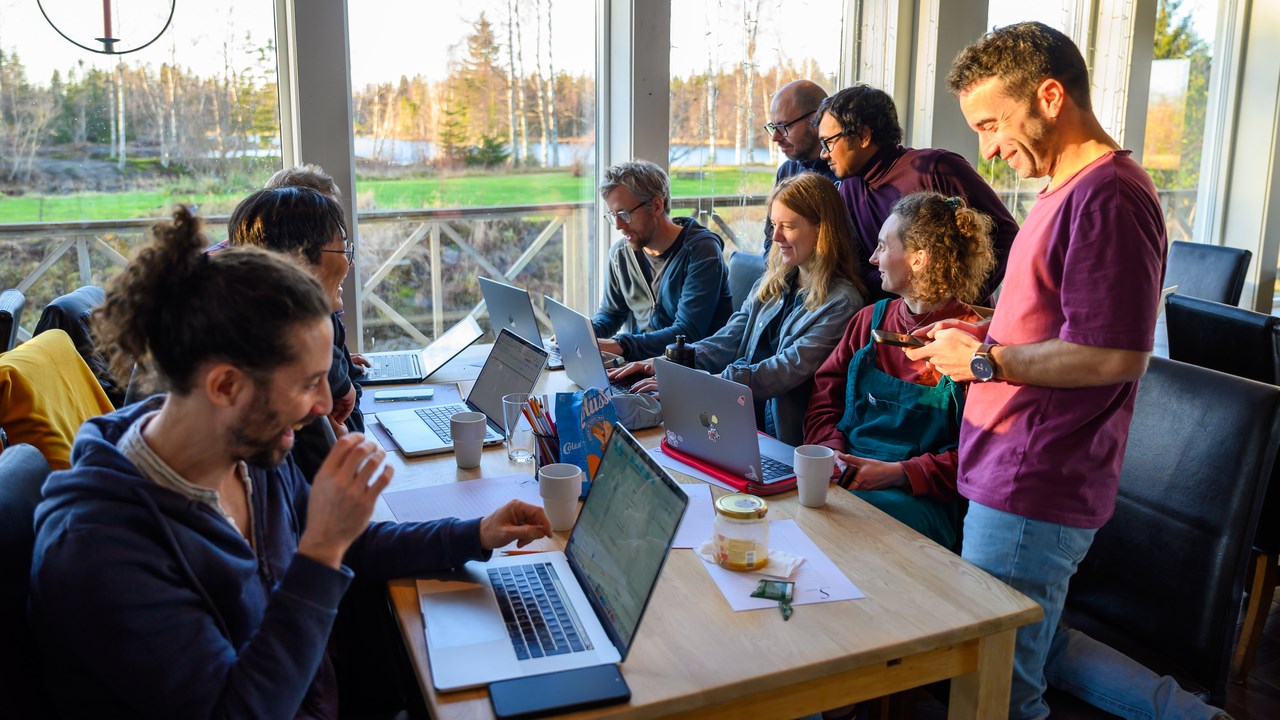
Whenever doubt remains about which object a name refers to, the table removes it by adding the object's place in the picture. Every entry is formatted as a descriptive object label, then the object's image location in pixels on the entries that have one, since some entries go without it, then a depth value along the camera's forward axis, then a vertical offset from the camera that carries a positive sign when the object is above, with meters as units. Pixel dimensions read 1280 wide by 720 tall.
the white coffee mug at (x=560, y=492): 1.58 -0.52
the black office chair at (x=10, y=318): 2.21 -0.34
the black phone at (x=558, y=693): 1.08 -0.60
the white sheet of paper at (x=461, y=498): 1.67 -0.59
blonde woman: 2.43 -0.31
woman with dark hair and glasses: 1.85 -0.10
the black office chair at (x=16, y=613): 1.01 -0.48
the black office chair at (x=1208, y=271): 3.95 -0.34
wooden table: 1.15 -0.60
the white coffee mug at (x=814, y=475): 1.68 -0.52
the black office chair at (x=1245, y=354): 2.33 -0.46
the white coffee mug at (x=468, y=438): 1.91 -0.52
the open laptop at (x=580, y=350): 2.29 -0.44
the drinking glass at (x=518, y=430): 1.96 -0.52
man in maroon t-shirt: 1.48 -0.25
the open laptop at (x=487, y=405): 2.10 -0.55
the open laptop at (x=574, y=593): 1.15 -0.59
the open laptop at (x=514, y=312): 2.65 -0.39
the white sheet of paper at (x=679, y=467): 1.81 -0.57
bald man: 3.13 +0.21
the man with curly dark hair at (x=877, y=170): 2.59 +0.05
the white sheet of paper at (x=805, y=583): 1.35 -0.59
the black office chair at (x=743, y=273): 3.33 -0.31
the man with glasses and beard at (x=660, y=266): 3.13 -0.28
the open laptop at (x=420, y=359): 2.71 -0.55
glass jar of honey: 1.43 -0.53
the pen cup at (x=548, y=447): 1.78 -0.50
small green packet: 1.33 -0.58
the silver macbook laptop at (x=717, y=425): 1.74 -0.47
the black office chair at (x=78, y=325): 2.21 -0.35
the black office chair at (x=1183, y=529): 1.63 -0.61
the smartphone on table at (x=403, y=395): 2.52 -0.58
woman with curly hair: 1.94 -0.45
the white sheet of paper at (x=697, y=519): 1.56 -0.58
